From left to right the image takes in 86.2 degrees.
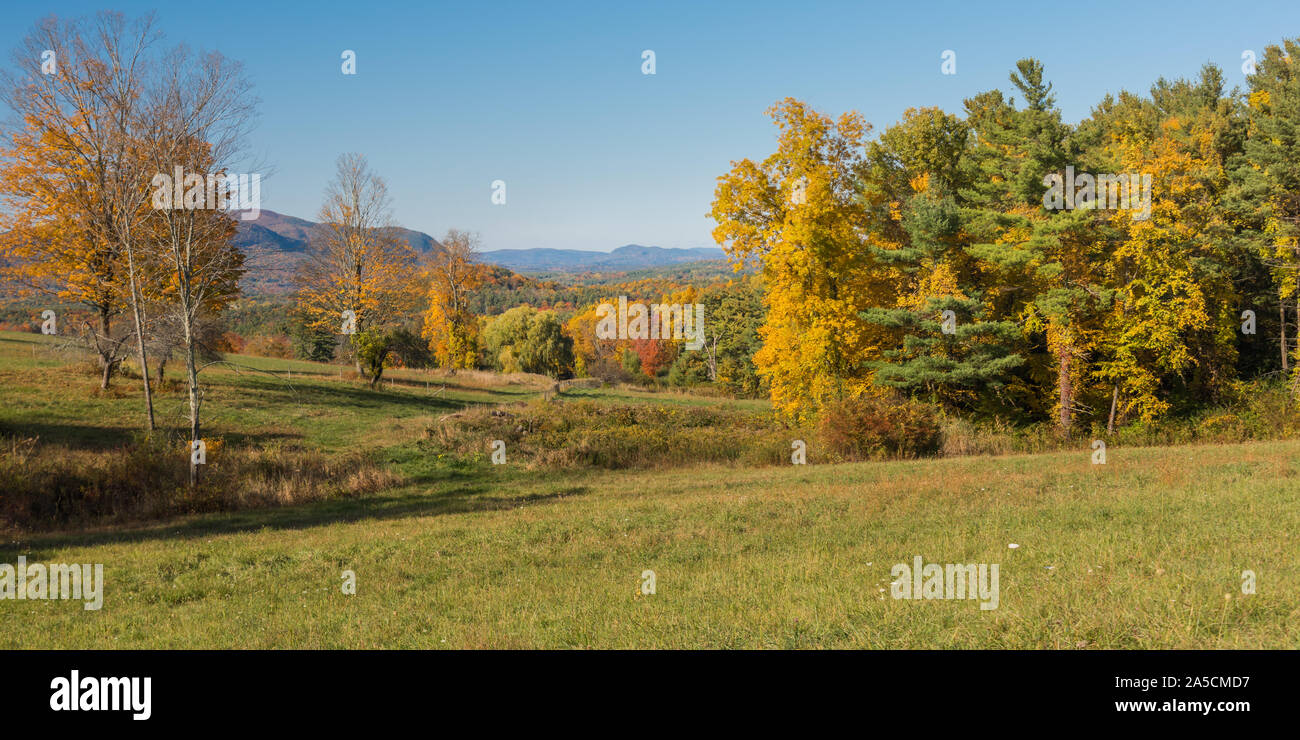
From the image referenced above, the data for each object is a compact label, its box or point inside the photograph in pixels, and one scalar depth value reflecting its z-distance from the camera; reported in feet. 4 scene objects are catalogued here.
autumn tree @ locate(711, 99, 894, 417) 105.91
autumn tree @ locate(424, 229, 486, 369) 211.61
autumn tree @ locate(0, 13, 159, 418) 81.41
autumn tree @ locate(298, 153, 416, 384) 158.71
